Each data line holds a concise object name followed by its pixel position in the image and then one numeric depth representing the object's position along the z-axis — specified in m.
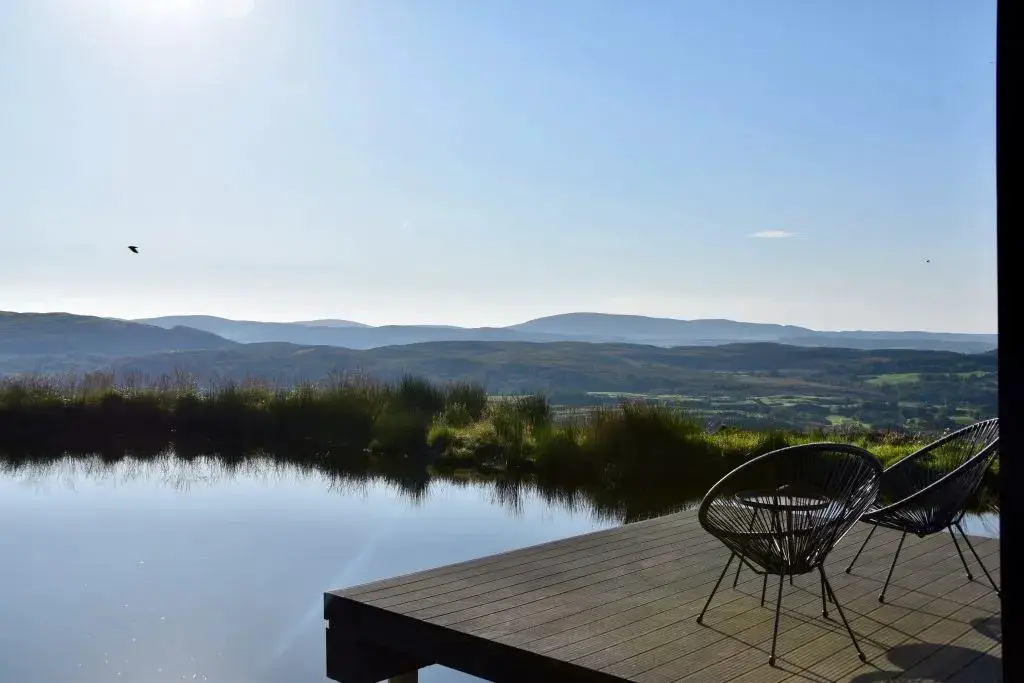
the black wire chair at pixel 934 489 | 3.50
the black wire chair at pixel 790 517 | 3.05
